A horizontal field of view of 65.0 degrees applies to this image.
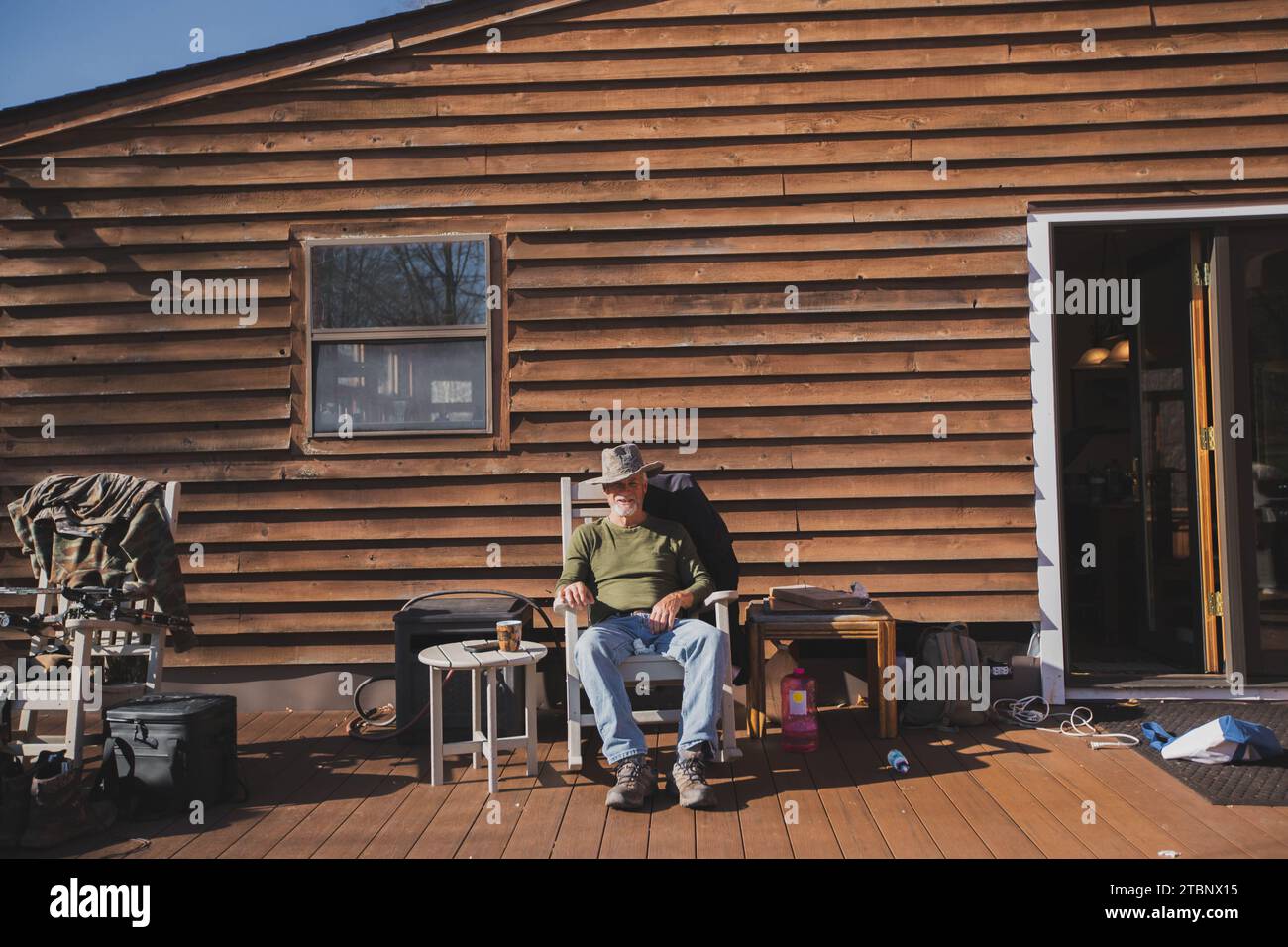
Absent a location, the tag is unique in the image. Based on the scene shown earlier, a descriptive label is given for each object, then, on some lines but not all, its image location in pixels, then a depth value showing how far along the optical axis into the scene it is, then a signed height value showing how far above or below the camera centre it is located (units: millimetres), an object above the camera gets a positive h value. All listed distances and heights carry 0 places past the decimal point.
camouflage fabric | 4008 -106
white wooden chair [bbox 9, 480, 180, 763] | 3605 -595
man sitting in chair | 3410 -469
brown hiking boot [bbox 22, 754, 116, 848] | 2988 -909
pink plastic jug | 3943 -880
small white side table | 3467 -668
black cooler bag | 3291 -813
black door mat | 3316 -995
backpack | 4230 -875
